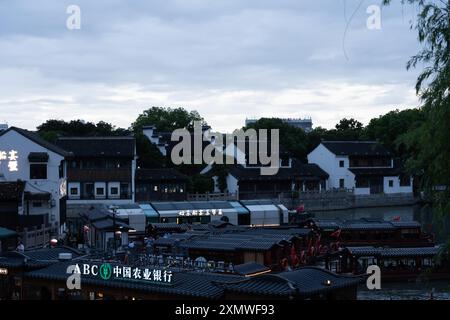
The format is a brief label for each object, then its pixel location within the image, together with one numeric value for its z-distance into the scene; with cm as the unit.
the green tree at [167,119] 9126
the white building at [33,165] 3869
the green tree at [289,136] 7669
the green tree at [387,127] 7731
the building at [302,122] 19150
